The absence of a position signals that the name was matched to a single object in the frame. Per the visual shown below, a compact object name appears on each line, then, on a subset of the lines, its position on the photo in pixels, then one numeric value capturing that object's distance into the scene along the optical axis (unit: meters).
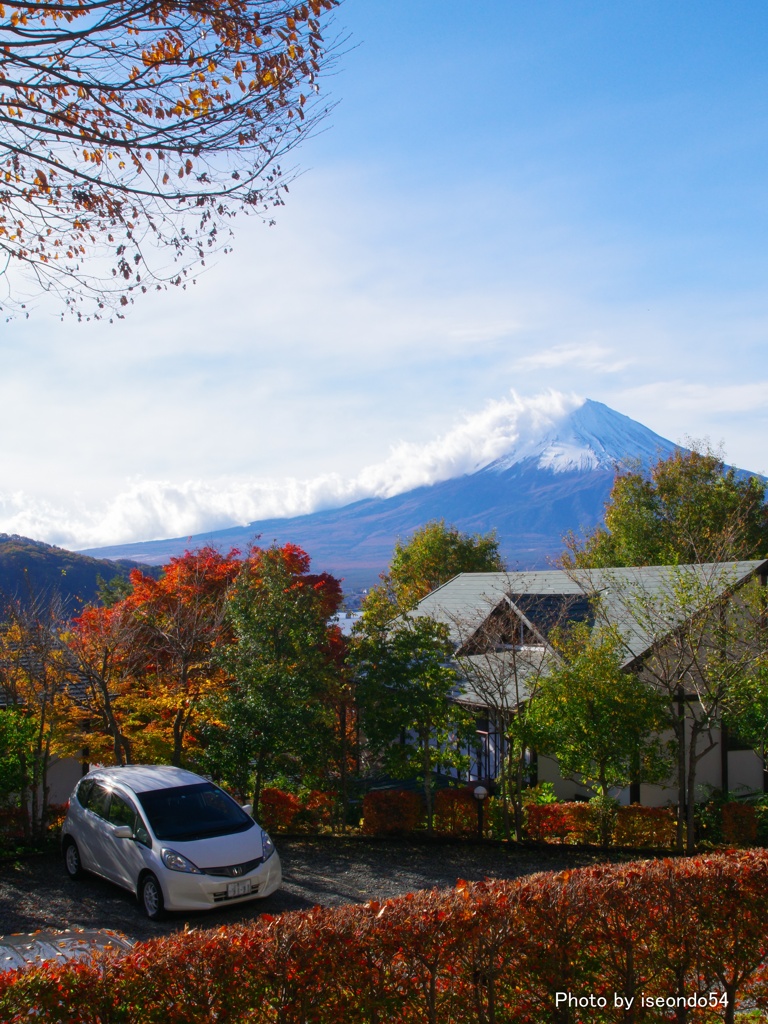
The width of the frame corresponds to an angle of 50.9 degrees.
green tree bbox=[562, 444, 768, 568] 31.36
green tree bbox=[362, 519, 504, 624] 35.56
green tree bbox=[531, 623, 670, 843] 12.07
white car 8.47
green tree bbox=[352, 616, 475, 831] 13.16
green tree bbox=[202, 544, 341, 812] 12.73
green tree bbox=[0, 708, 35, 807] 11.90
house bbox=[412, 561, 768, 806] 12.65
